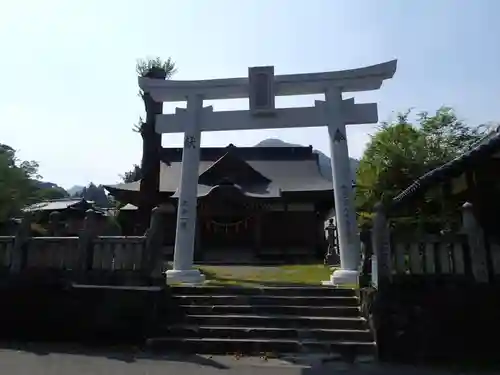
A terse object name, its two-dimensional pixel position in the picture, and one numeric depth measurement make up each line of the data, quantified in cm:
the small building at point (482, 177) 712
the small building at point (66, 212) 1738
